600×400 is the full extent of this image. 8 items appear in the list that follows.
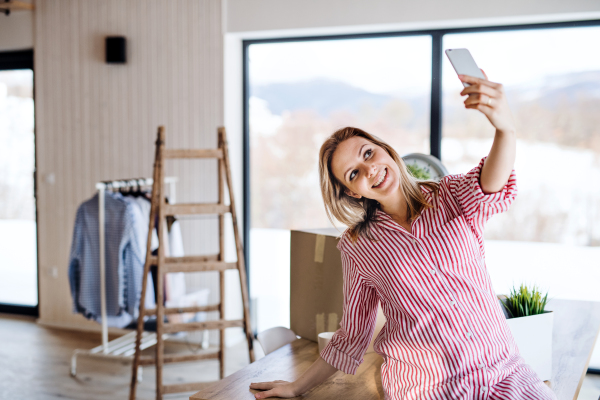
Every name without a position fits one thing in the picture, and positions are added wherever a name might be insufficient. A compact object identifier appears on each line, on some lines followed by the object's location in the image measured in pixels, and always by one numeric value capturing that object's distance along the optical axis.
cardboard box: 1.61
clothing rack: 3.29
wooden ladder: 2.70
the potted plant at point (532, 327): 1.31
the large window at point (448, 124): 3.34
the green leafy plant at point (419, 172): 2.43
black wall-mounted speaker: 3.92
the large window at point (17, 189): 4.54
